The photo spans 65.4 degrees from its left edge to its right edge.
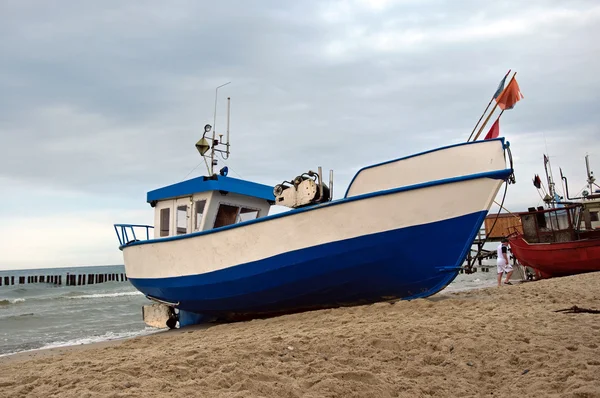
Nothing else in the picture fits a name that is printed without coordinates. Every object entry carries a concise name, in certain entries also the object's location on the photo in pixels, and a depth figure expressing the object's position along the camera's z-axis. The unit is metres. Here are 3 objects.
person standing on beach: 13.45
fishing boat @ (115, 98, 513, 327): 6.02
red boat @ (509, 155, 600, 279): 14.66
